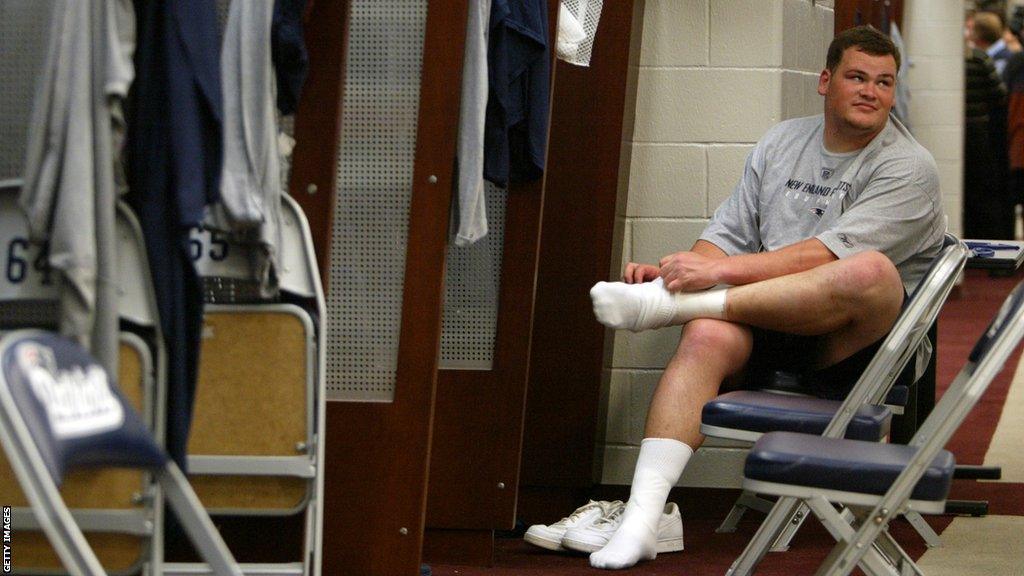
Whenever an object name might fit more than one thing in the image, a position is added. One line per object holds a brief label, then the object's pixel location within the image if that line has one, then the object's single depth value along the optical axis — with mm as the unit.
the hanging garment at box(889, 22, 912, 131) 16156
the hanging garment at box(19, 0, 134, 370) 5012
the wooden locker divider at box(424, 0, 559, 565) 7719
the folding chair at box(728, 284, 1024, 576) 5283
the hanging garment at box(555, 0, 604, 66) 8031
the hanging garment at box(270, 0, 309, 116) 5836
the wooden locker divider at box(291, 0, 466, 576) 6754
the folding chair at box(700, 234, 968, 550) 6602
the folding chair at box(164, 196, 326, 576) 6094
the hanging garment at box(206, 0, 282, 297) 5543
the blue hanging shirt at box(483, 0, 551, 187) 7258
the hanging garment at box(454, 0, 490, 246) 6828
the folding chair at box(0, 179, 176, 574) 5449
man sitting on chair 7359
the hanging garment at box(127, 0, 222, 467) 5277
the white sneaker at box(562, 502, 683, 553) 7656
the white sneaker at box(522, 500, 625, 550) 7816
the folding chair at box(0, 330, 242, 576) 3828
